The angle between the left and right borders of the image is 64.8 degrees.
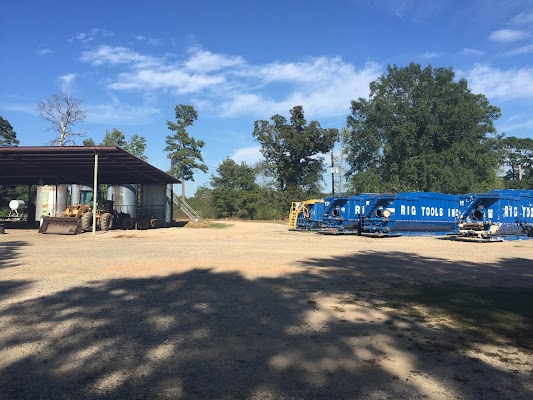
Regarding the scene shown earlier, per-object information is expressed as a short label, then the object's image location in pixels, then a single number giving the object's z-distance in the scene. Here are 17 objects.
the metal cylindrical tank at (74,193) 37.97
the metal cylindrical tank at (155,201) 40.44
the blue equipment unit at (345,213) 27.71
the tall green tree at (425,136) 47.16
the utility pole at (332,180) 57.63
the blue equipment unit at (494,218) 24.20
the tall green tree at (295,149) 60.84
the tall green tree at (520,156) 85.56
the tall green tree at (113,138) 66.50
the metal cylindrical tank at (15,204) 42.62
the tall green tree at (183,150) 68.00
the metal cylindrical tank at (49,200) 36.28
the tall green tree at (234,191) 60.19
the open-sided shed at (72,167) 26.62
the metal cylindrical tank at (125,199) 37.38
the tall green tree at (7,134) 67.00
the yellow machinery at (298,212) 32.59
